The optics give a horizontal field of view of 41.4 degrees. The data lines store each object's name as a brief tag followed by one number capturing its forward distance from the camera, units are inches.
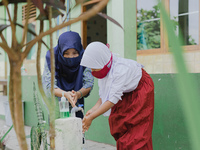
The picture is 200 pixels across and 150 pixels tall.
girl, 76.5
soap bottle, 75.7
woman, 92.4
